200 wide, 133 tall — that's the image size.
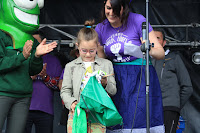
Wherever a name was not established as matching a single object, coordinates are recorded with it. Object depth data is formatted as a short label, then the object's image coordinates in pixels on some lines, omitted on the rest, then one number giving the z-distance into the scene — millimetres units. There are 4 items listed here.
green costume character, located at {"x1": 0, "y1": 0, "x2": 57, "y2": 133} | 5836
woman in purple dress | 5395
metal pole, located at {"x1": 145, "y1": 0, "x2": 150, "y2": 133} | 4590
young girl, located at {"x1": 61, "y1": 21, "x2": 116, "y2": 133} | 5500
